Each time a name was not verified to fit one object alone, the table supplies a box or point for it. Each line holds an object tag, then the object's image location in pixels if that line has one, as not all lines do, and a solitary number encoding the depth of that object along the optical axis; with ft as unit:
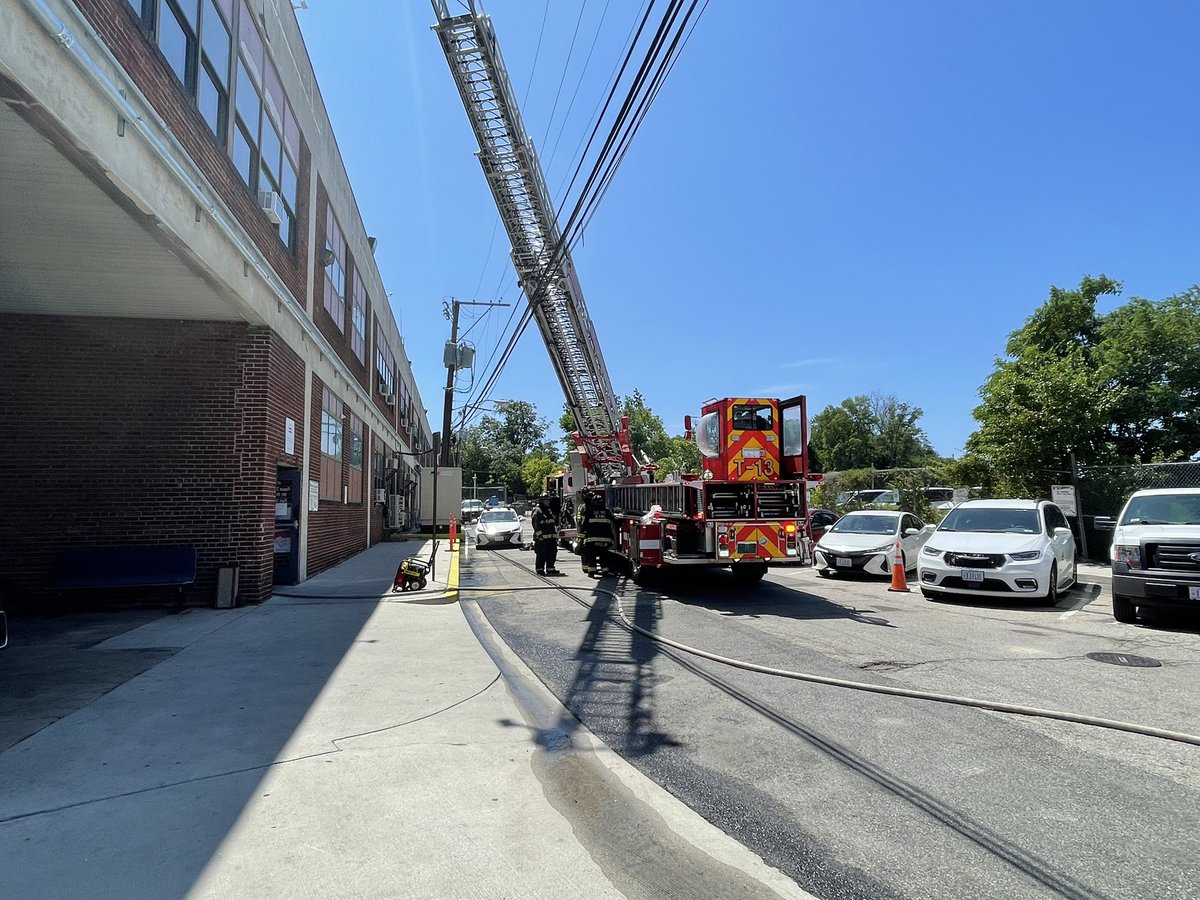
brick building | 18.17
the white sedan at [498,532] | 77.77
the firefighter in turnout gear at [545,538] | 48.52
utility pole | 97.55
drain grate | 21.65
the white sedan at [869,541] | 46.47
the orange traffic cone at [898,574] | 40.60
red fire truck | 35.63
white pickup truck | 26.30
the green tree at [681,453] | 153.10
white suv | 33.55
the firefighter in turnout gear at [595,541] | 49.67
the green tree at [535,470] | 218.11
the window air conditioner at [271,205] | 33.09
